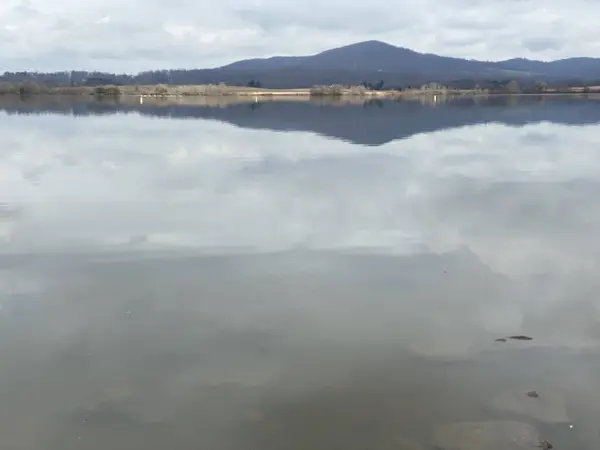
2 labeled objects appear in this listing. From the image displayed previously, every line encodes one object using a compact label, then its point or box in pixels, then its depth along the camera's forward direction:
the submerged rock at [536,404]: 6.79
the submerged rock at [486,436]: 6.25
